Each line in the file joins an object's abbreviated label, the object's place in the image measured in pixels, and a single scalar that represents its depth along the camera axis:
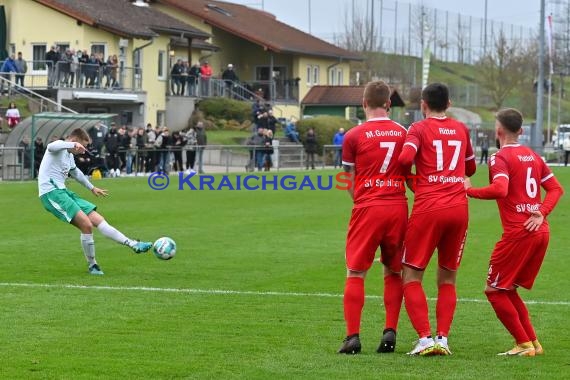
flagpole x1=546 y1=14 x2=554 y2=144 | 72.44
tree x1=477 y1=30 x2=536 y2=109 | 92.62
